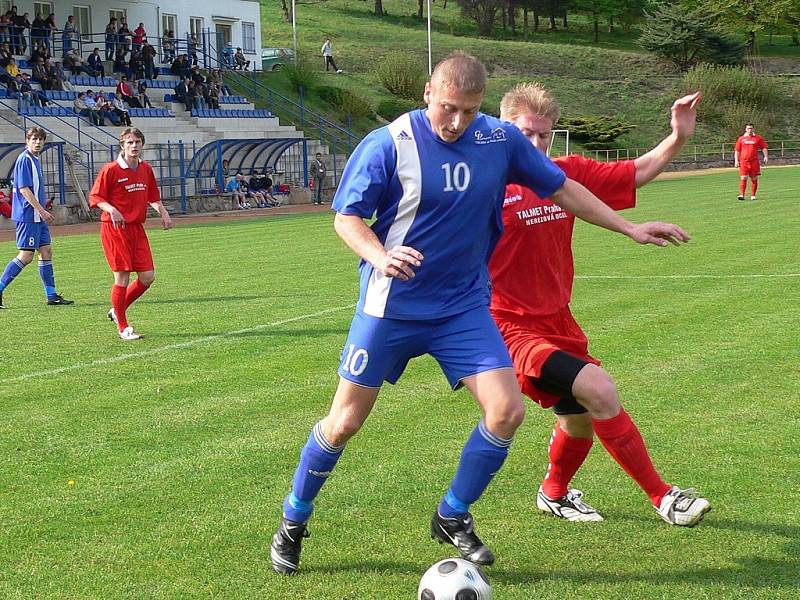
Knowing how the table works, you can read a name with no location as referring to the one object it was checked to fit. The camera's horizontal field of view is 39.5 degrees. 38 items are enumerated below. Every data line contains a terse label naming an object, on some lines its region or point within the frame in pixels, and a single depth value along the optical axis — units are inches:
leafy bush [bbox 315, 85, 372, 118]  1975.9
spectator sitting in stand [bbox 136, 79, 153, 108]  1448.1
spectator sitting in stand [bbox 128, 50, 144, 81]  1533.0
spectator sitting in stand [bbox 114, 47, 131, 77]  1517.0
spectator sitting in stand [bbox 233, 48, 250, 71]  1875.0
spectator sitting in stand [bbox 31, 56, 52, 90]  1339.8
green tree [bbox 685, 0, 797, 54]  3189.0
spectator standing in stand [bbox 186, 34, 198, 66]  1710.1
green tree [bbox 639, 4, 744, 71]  3046.3
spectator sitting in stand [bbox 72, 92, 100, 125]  1304.1
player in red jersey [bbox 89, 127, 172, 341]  426.0
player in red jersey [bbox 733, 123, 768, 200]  1124.5
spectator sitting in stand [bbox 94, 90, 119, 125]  1320.1
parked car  2178.4
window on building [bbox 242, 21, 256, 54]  2145.7
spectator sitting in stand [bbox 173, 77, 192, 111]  1514.5
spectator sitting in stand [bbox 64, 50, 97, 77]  1441.9
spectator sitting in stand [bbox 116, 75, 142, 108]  1413.6
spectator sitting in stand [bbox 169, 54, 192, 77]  1624.0
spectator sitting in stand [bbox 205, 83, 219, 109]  1556.3
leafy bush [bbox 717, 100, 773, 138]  2554.1
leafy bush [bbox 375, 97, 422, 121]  2101.4
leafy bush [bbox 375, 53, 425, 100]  2285.9
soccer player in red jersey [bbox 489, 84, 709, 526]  189.0
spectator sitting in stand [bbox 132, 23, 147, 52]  1582.2
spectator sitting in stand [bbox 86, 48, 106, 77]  1464.1
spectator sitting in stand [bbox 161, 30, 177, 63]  1670.8
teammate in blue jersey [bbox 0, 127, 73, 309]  519.5
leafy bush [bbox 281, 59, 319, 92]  1961.1
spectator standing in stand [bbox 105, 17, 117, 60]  1571.9
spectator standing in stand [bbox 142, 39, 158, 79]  1568.7
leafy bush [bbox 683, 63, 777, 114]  2674.7
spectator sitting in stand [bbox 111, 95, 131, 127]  1333.4
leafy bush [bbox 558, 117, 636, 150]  2325.3
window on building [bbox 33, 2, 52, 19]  1652.3
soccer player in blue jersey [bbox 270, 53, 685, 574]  170.6
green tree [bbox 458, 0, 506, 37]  3750.0
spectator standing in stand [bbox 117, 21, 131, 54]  1603.1
